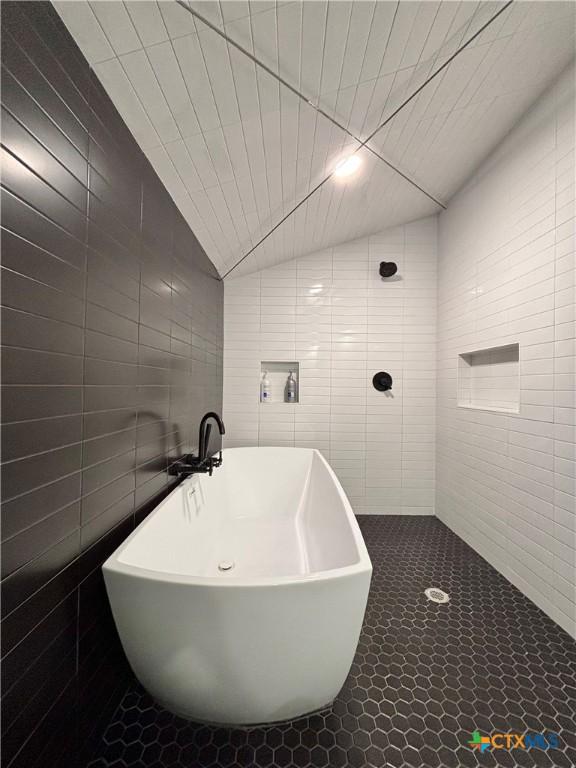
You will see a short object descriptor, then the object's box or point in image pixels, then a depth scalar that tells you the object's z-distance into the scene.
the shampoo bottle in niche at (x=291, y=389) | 3.00
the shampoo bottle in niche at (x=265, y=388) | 3.03
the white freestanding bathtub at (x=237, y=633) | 0.77
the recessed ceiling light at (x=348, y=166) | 1.79
